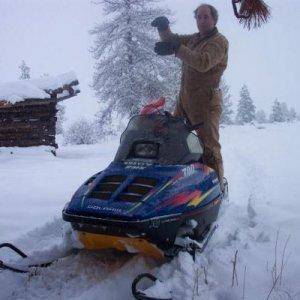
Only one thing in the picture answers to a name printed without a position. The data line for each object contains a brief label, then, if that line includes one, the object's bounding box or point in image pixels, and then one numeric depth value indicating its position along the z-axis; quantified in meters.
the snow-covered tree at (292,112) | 83.52
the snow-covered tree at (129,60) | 21.78
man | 4.64
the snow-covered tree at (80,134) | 29.84
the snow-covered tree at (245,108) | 58.56
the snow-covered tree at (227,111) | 46.88
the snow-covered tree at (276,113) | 62.04
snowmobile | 2.94
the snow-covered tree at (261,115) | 81.84
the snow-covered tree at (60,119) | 46.00
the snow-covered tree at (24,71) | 44.41
